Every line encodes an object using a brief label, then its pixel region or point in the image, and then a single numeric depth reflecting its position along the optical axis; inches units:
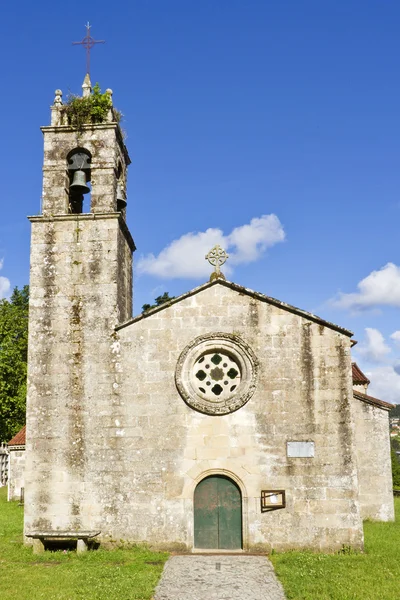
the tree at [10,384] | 1352.1
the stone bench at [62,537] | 500.7
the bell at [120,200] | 619.6
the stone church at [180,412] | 512.1
